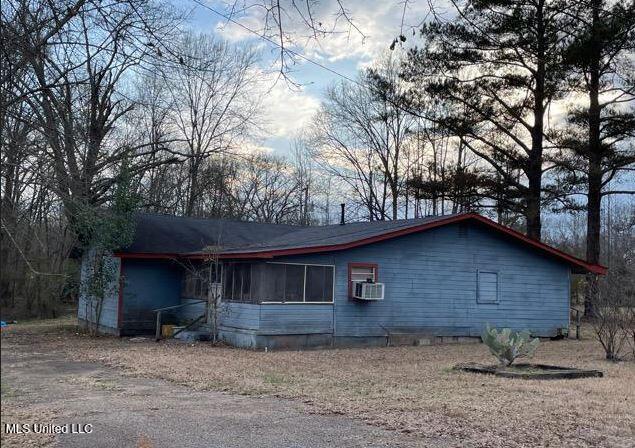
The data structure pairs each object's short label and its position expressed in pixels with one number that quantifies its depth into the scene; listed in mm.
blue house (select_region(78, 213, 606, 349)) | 16453
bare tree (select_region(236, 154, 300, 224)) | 44406
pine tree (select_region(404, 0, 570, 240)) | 23781
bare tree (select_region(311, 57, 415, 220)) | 37031
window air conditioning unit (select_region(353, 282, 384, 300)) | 17031
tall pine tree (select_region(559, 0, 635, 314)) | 24047
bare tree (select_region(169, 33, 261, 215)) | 36000
